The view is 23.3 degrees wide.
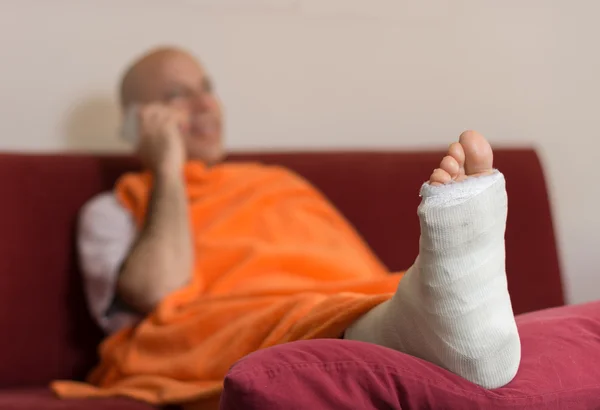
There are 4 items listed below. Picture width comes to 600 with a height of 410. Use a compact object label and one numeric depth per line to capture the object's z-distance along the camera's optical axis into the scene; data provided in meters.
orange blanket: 1.90
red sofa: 2.28
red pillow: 1.46
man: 1.54
